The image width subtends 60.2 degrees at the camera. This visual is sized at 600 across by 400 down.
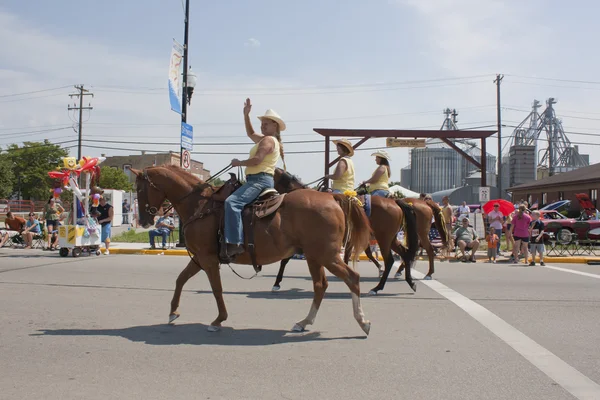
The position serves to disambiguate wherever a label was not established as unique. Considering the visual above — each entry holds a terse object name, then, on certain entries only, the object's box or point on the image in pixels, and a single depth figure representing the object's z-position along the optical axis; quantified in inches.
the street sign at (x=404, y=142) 1011.9
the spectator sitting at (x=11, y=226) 713.6
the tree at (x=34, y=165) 2640.3
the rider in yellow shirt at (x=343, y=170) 327.9
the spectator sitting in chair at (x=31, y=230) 700.7
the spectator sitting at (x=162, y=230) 670.5
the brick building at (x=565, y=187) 1255.4
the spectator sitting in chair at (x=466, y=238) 621.0
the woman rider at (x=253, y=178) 237.5
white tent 981.2
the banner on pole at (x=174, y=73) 697.6
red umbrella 708.0
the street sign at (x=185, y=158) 698.2
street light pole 740.6
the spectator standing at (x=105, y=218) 633.0
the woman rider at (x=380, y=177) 397.7
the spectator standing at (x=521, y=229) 604.1
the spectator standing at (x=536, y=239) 584.1
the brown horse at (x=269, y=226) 236.7
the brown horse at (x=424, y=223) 422.0
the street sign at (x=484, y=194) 944.9
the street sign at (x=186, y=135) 695.1
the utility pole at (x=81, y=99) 1924.7
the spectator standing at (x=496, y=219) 653.9
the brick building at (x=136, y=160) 3513.8
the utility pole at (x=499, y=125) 1371.8
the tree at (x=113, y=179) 2778.1
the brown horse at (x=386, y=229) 365.7
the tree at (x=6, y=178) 2254.4
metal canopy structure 991.0
